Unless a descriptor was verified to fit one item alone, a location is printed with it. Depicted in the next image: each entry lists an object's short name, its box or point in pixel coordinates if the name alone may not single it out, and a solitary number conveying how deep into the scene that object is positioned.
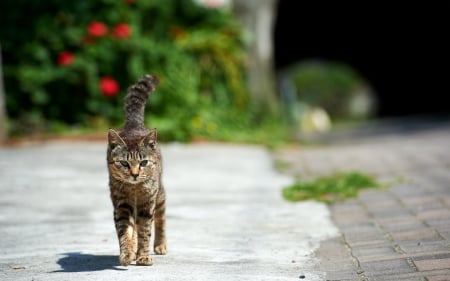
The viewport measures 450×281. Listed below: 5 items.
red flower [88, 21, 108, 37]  13.39
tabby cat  5.66
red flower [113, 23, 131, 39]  13.41
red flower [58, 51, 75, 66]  13.24
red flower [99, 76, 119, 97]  13.16
